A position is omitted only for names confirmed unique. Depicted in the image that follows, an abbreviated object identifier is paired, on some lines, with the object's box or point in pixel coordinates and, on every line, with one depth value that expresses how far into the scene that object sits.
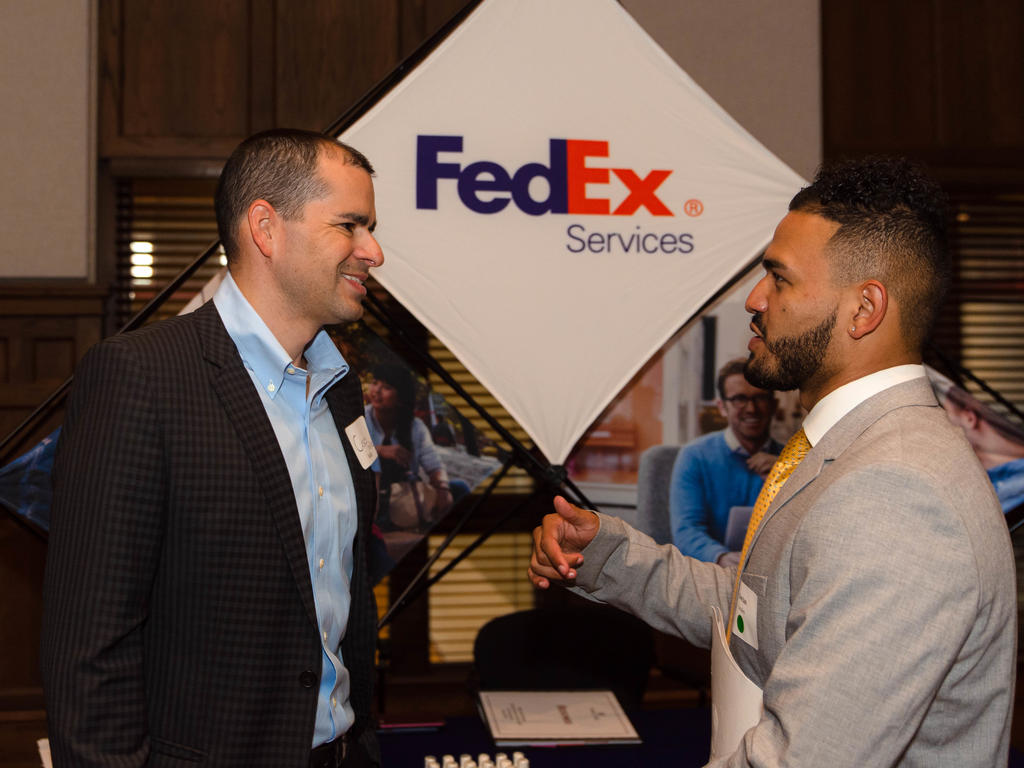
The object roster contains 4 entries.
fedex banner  2.20
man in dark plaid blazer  1.25
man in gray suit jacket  1.01
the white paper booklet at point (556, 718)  2.00
